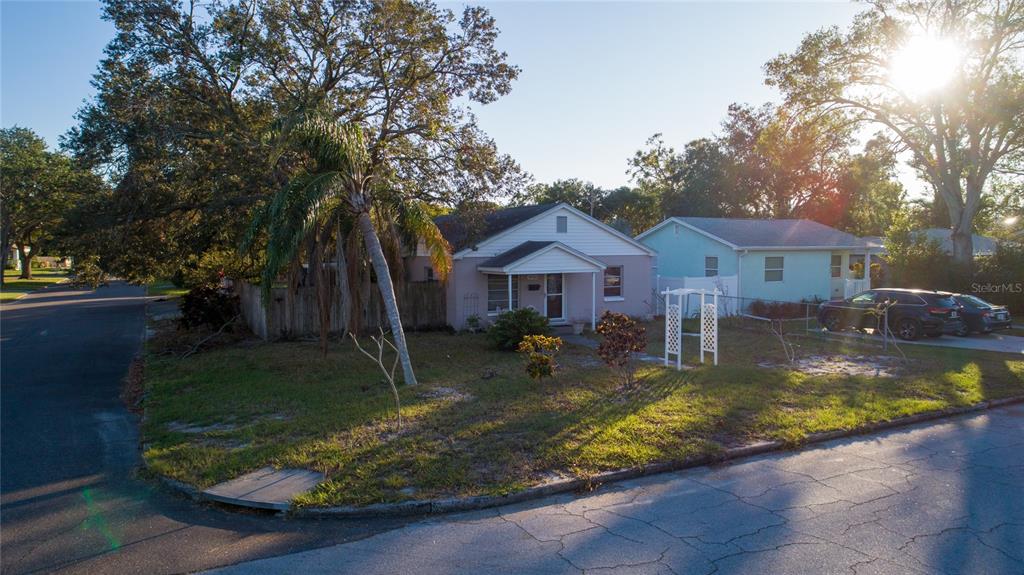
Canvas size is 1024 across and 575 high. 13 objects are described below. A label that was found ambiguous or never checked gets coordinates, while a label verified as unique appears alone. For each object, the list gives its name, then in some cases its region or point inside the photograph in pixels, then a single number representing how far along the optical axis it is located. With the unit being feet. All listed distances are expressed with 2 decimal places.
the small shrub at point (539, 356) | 37.55
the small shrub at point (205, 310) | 63.46
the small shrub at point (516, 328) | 52.44
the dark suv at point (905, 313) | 58.29
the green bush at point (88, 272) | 69.00
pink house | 65.36
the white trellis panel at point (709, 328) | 45.21
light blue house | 82.79
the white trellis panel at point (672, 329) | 45.96
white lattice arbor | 44.87
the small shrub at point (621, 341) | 36.32
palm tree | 35.40
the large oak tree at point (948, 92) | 76.69
